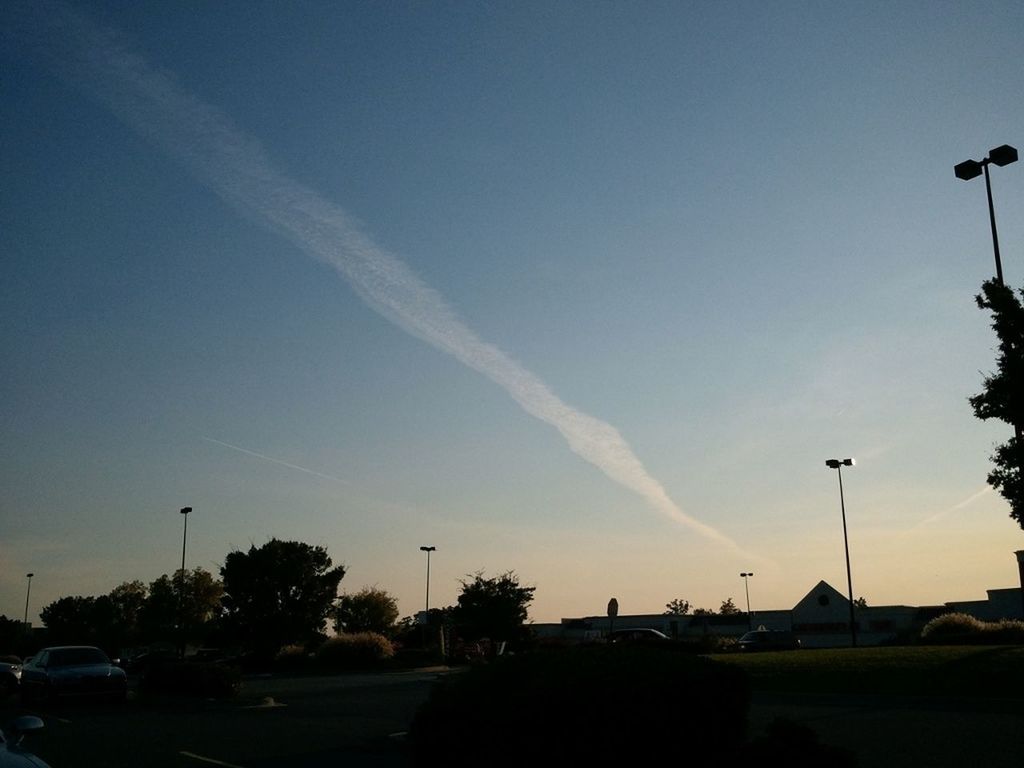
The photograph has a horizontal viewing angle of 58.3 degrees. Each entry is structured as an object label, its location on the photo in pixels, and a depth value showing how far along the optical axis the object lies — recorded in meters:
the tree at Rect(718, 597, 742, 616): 163.12
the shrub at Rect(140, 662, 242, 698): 25.86
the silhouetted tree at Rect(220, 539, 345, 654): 58.19
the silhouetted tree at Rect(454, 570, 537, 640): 52.34
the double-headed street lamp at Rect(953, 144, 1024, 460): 23.08
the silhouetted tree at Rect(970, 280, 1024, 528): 20.78
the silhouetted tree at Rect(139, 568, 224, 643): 85.56
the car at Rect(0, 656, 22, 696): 27.29
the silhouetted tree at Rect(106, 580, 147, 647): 100.75
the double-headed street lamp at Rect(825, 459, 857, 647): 53.69
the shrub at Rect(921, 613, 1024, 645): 35.81
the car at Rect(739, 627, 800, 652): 47.22
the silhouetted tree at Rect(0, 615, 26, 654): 97.31
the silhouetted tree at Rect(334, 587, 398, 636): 74.44
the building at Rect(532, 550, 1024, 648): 72.12
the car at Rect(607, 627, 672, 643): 46.37
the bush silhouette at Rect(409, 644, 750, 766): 8.66
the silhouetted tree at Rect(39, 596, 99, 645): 99.25
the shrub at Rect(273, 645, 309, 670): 49.94
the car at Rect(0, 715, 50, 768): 5.86
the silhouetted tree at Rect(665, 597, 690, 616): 172.62
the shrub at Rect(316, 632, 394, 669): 47.03
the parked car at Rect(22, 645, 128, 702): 23.16
